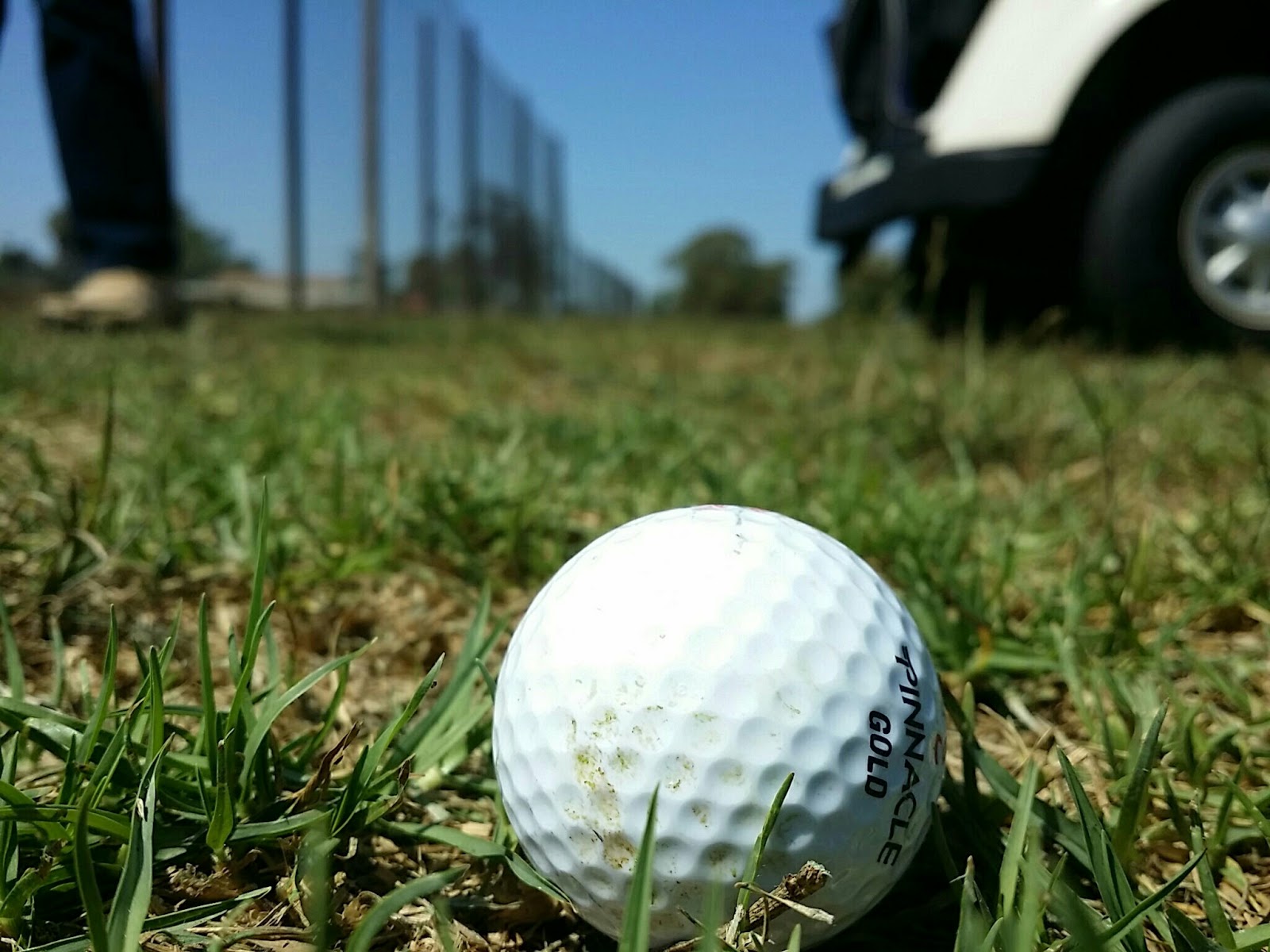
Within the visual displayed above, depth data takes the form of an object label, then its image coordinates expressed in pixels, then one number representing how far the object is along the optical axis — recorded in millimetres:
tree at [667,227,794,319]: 52041
